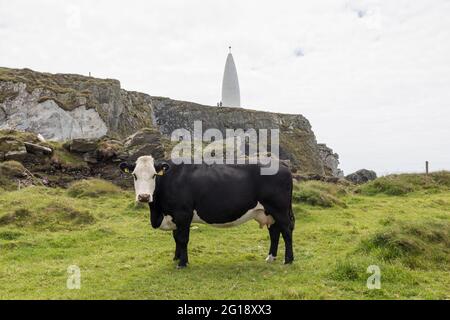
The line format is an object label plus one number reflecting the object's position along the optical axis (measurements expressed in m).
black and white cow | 10.66
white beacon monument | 142.75
